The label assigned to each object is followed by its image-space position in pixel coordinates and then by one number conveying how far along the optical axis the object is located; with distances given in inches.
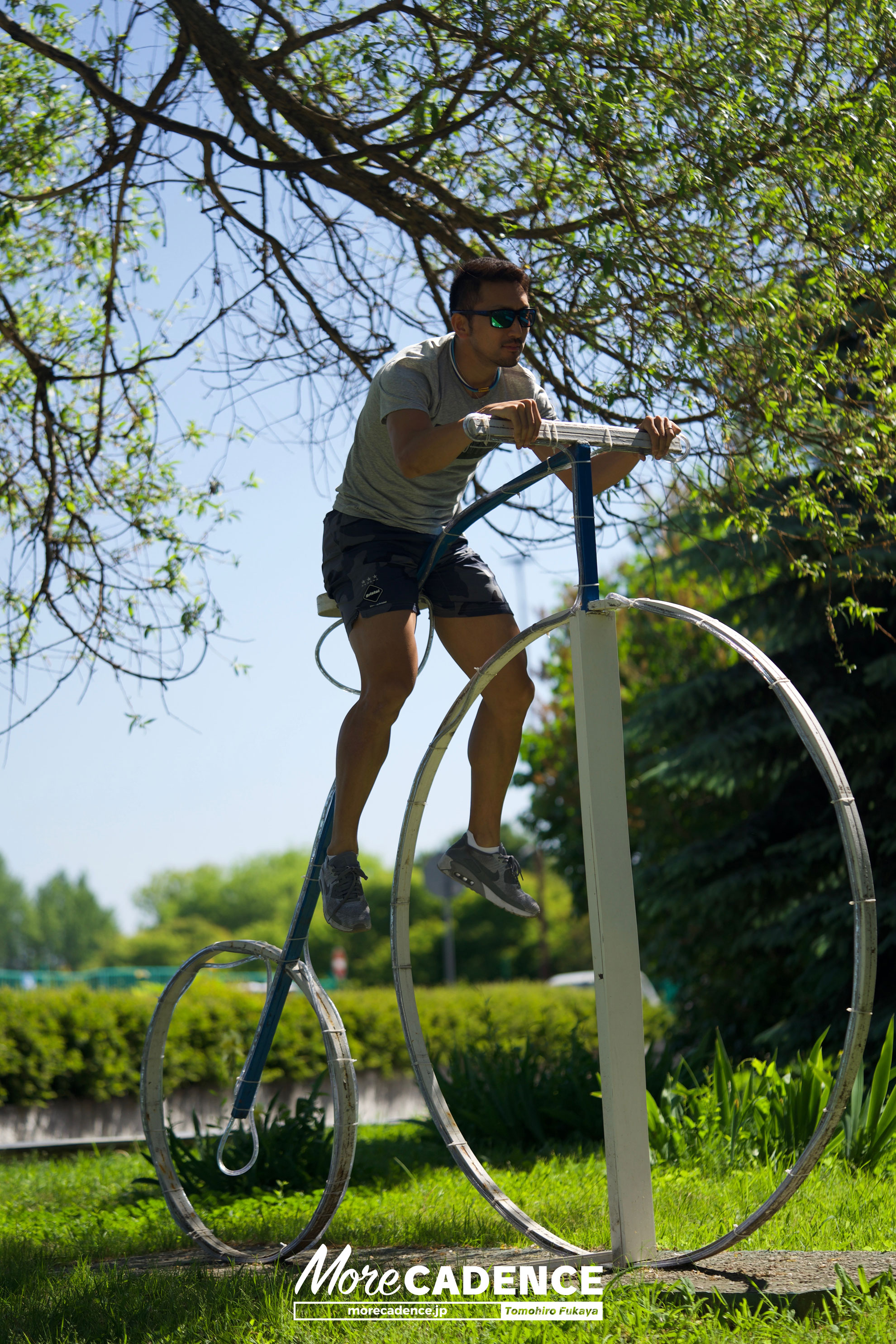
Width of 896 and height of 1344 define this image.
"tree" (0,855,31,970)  4333.2
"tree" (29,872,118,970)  4315.9
